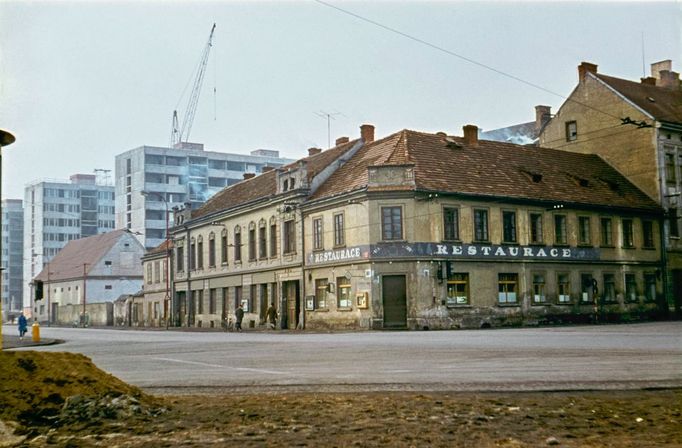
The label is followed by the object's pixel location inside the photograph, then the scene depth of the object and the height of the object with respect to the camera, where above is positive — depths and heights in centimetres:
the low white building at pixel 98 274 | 9431 +348
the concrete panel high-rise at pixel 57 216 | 13550 +1522
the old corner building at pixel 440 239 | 4116 +319
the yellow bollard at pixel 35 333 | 3794 -142
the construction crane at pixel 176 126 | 14675 +3252
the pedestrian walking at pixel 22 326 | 4381 -122
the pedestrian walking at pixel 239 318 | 5041 -124
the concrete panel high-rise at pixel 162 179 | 11800 +1855
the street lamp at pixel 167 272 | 6561 +234
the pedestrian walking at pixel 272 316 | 4834 -111
